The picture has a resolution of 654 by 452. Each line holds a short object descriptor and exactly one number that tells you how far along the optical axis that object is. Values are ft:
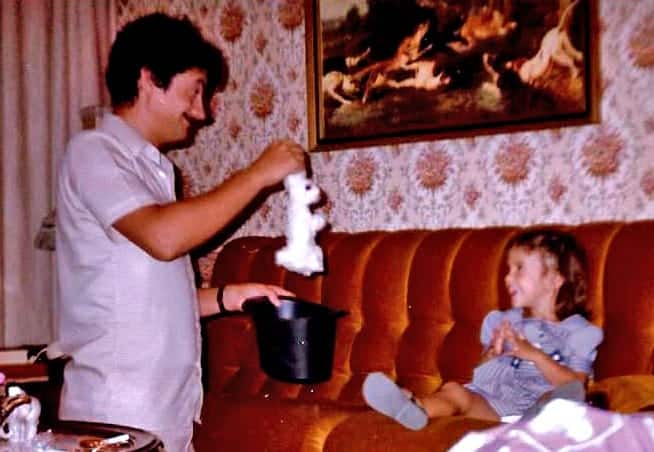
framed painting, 9.69
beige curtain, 13.47
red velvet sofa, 7.97
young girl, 8.23
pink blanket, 5.27
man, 6.62
